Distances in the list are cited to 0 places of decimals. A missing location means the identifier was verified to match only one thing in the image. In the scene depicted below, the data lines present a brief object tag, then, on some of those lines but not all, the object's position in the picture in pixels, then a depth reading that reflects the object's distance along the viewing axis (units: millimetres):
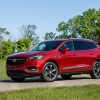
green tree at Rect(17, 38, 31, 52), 81562
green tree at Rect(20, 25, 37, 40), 129700
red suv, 16672
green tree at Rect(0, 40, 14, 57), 81569
